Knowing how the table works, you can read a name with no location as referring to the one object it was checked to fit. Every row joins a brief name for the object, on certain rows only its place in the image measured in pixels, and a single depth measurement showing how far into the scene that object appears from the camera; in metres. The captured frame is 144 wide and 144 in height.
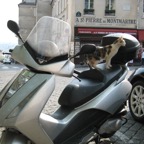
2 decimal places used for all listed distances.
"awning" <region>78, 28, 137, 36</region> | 29.02
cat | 3.67
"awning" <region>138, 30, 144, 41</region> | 29.41
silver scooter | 2.91
